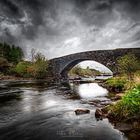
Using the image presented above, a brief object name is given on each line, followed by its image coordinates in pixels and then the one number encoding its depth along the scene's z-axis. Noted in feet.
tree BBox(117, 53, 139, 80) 73.87
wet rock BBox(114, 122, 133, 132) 17.07
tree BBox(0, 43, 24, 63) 206.65
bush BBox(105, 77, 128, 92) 47.02
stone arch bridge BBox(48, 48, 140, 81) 89.96
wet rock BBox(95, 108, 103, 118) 21.38
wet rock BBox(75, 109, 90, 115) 23.63
